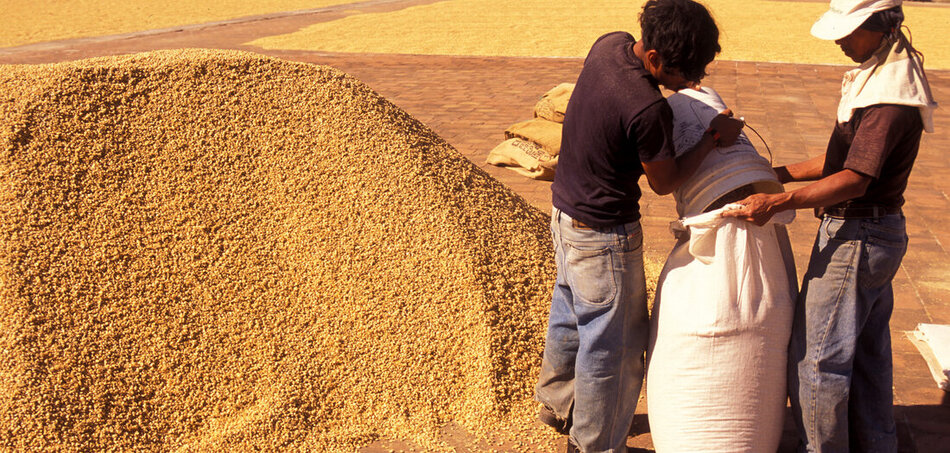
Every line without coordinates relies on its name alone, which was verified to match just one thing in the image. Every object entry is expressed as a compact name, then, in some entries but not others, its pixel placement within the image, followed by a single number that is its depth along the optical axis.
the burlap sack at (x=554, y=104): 5.88
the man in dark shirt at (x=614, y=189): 1.95
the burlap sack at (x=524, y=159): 5.35
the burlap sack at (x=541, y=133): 5.56
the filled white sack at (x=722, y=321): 2.14
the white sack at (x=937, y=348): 2.92
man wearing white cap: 1.98
